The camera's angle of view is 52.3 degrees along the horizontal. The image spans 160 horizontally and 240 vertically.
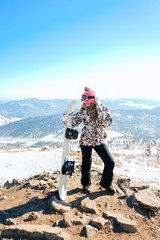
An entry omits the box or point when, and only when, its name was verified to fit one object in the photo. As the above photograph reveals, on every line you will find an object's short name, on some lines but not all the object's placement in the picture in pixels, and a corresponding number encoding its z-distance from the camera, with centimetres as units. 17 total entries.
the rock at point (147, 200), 441
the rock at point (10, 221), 369
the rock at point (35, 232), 318
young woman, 469
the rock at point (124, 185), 611
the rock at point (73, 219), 366
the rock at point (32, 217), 385
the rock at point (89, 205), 426
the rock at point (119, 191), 545
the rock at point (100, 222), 362
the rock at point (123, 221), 357
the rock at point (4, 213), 413
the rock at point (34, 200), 492
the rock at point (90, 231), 338
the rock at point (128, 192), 529
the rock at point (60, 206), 419
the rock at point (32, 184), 648
